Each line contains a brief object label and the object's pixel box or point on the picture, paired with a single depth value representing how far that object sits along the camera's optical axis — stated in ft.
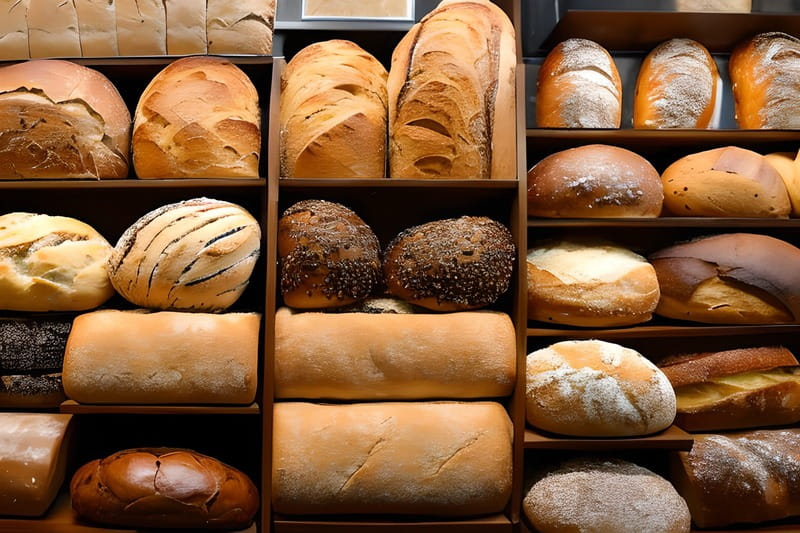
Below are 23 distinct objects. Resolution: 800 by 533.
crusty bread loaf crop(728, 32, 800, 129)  7.18
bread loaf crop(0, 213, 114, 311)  5.93
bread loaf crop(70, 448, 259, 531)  5.55
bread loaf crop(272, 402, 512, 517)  5.77
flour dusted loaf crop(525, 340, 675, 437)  5.95
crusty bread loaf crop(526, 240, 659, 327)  6.29
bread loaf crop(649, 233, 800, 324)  6.54
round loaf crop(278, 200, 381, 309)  5.94
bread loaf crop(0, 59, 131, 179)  6.20
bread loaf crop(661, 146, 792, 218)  6.66
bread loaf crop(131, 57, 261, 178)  6.16
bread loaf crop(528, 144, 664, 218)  6.39
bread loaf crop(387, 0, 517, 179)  6.37
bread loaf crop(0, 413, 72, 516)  5.82
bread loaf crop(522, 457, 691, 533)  5.79
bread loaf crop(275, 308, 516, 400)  5.93
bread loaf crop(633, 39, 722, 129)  7.18
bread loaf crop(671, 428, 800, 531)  6.24
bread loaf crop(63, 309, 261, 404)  5.75
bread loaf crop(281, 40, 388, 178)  6.28
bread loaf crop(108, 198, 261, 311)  5.79
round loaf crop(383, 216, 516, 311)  5.99
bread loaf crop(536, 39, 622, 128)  7.04
